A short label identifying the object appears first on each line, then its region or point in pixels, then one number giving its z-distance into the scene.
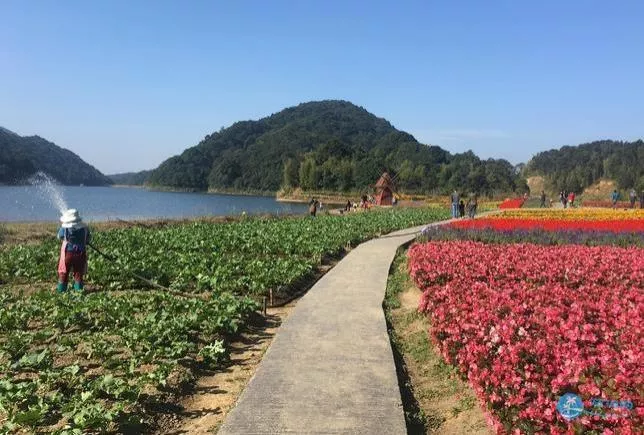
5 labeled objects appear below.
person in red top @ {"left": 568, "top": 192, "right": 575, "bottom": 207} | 42.91
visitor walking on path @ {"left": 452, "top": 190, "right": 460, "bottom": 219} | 33.59
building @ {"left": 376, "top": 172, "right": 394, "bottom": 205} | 50.62
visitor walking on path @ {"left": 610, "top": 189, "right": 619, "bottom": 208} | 39.56
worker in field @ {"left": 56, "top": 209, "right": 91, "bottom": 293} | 10.73
